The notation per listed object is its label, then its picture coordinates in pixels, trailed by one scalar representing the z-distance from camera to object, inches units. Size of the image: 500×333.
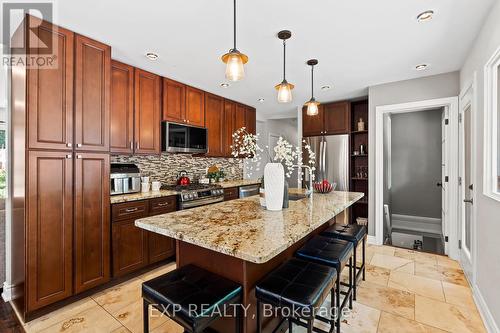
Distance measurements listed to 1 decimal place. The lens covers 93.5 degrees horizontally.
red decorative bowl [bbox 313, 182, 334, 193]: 112.5
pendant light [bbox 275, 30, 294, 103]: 80.7
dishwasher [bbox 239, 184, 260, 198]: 147.2
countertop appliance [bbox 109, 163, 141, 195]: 105.9
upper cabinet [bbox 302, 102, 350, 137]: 177.0
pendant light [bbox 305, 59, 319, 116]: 100.2
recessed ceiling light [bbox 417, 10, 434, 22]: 75.6
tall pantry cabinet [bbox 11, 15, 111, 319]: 76.6
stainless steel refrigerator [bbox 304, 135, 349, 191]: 173.2
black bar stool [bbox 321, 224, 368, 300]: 84.3
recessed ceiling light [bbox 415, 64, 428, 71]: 116.1
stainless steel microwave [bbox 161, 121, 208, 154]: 131.2
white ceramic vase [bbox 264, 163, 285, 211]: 71.6
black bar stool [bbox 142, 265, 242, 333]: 43.6
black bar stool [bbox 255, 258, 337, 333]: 47.7
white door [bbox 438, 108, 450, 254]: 128.6
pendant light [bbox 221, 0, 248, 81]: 60.2
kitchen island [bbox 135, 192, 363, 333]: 45.1
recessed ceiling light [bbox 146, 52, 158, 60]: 104.1
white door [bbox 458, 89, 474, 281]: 102.2
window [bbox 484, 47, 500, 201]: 72.8
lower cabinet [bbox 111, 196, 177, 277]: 99.5
